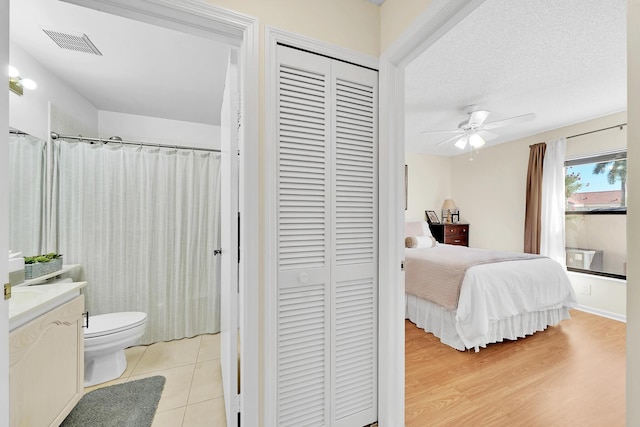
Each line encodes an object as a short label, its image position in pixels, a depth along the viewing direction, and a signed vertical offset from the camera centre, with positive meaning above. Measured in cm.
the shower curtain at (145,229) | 232 -12
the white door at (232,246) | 125 -15
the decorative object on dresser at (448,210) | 514 +11
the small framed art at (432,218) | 509 -5
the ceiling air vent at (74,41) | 169 +116
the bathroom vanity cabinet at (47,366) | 109 -71
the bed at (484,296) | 235 -77
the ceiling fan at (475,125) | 288 +105
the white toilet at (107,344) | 183 -89
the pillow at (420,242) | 368 -37
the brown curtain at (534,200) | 388 +22
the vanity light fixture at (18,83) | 165 +87
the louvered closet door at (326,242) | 127 -13
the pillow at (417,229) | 436 -22
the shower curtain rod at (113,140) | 223 +68
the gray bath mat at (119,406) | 156 -119
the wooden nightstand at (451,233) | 486 -32
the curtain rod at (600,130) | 317 +107
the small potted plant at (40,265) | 171 -32
